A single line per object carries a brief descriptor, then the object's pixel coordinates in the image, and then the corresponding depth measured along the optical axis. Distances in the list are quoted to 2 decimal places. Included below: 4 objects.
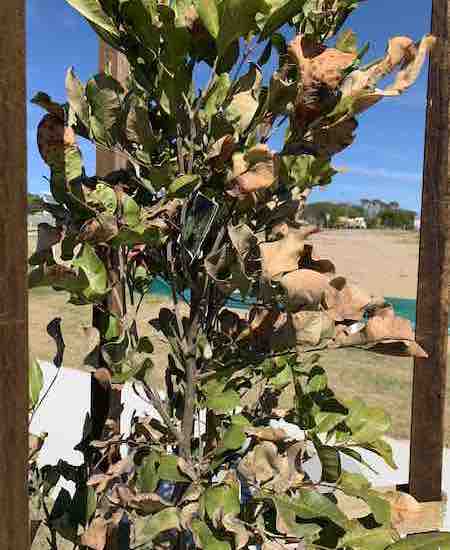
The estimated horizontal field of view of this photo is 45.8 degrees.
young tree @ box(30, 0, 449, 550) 0.78
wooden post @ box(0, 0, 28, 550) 0.60
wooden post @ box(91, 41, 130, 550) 1.08
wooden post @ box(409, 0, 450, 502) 1.41
